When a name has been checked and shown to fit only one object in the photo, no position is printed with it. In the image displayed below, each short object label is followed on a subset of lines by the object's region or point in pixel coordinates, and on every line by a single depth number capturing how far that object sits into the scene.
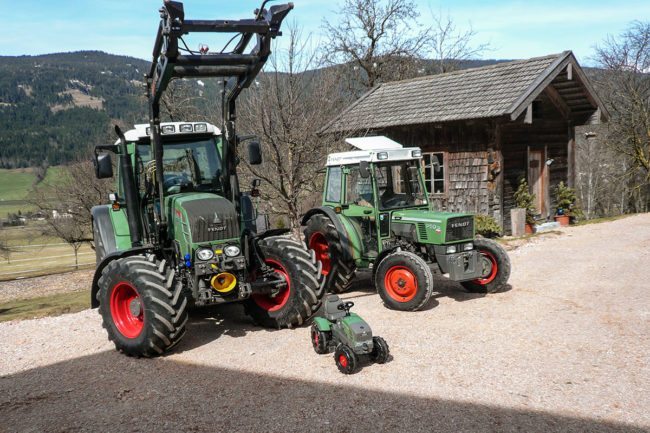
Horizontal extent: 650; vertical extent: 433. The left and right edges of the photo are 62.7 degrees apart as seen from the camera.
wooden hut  13.73
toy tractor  5.25
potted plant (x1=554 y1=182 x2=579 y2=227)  15.93
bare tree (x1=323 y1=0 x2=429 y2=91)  26.95
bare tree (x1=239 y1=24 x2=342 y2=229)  11.05
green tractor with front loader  5.55
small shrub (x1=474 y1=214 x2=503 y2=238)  13.55
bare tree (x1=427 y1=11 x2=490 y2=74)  29.38
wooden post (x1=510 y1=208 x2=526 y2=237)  13.94
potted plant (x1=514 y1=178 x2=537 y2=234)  14.33
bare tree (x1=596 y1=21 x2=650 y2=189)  22.67
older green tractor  7.44
